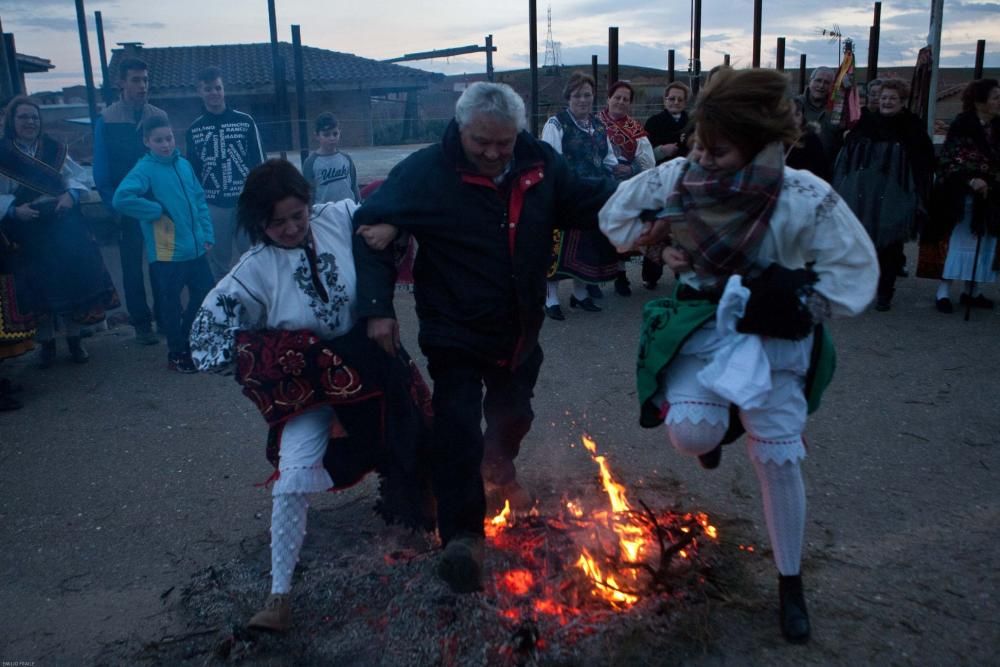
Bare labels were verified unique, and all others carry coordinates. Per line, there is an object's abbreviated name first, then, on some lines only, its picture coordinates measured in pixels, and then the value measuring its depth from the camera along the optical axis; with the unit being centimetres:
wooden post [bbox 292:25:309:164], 1018
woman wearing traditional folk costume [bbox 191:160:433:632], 304
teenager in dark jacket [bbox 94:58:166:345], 695
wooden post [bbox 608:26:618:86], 1398
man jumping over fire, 319
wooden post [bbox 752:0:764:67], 1755
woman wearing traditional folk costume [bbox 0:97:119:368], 645
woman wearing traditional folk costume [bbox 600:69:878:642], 259
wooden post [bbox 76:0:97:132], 955
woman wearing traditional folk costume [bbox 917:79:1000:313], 700
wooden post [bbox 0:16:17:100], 910
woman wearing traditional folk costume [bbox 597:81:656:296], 763
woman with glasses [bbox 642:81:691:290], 830
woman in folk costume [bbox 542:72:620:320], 716
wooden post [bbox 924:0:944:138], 1226
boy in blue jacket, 643
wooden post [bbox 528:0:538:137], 1104
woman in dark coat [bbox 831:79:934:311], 714
